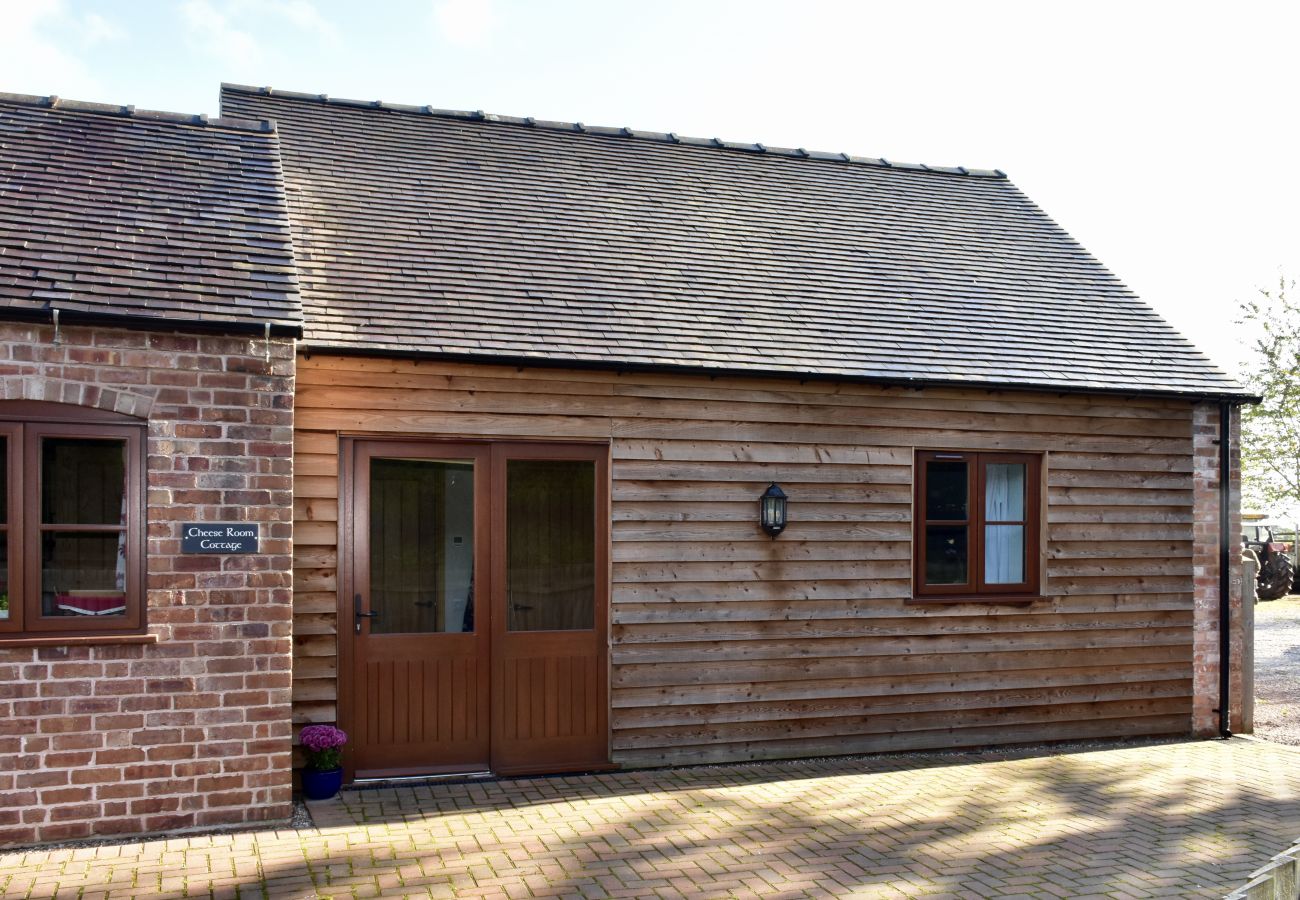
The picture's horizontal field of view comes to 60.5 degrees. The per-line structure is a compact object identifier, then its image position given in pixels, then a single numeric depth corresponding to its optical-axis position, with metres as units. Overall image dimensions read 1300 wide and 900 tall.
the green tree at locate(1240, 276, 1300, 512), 26.16
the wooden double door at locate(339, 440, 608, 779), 7.18
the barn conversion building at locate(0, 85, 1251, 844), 5.98
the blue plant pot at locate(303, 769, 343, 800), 6.64
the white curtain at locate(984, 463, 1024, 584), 8.75
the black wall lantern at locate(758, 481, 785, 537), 7.91
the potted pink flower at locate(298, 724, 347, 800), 6.64
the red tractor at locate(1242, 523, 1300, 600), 23.39
